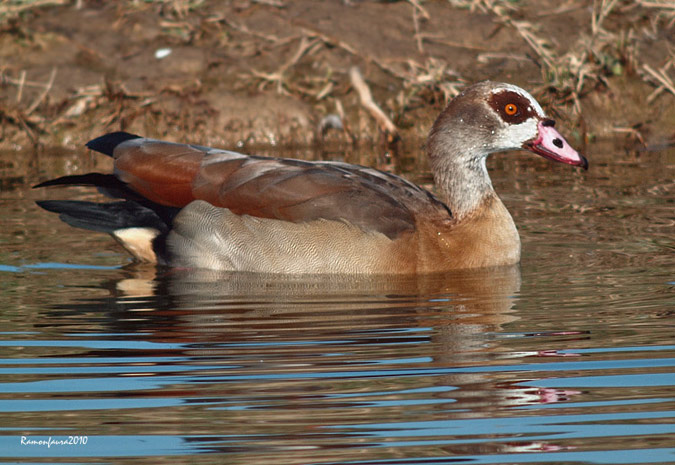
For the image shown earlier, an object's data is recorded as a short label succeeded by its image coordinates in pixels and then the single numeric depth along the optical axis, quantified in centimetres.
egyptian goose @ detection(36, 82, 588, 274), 814
